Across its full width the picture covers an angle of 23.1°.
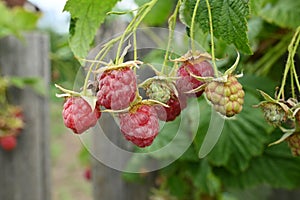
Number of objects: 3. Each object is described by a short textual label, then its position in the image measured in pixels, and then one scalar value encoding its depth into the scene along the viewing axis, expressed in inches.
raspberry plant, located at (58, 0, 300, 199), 13.9
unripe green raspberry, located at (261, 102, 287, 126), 14.6
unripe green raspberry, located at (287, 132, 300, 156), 15.2
